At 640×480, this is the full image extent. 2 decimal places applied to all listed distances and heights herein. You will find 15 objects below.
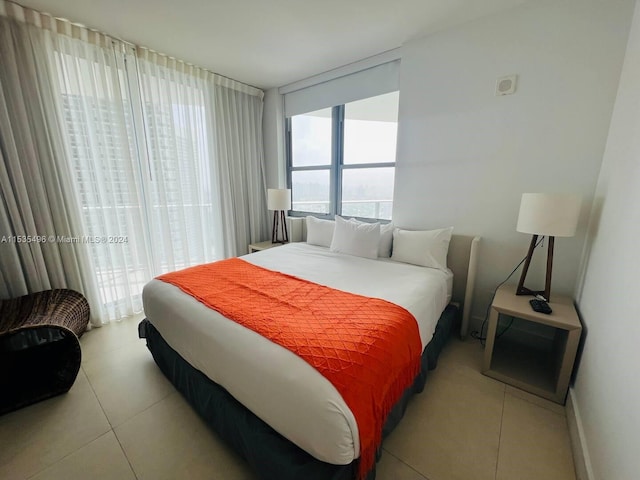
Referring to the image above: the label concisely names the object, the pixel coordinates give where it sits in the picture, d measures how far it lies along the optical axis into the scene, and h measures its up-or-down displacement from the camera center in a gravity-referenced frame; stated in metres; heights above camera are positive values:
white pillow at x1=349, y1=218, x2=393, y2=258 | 2.45 -0.54
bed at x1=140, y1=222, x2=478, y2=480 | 0.89 -0.80
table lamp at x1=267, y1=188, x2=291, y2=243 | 3.19 -0.15
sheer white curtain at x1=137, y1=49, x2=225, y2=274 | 2.55 +0.26
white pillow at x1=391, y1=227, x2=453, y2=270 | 2.14 -0.52
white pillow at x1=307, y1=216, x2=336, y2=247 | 2.81 -0.50
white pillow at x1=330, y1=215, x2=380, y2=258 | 2.39 -0.50
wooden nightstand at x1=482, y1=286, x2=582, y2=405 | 1.50 -1.18
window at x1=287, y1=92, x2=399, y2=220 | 2.79 +0.35
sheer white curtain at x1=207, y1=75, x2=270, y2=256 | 3.09 +0.36
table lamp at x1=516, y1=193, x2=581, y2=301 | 1.53 -0.17
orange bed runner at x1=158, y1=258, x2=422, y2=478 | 0.97 -0.67
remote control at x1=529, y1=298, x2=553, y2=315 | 1.57 -0.75
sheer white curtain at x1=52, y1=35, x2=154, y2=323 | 2.09 +0.21
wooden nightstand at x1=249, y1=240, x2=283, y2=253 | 3.27 -0.76
